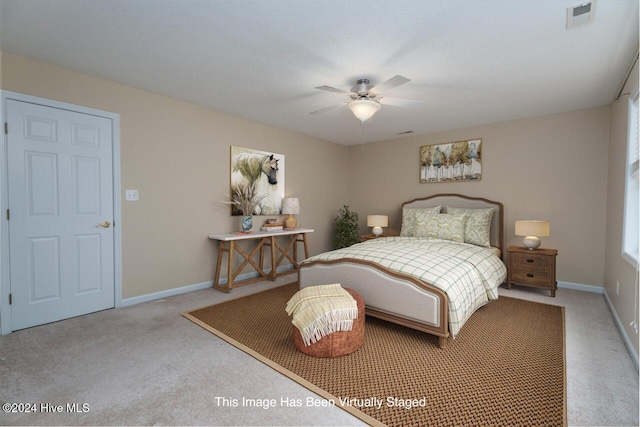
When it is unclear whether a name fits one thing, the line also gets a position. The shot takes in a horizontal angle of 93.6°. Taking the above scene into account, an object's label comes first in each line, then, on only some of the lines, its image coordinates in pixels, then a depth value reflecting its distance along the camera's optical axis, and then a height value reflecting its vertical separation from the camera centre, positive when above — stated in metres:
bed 2.38 -0.60
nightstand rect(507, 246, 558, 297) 3.66 -0.76
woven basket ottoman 2.18 -1.02
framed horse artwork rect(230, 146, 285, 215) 4.30 +0.41
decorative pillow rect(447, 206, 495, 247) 4.16 -0.28
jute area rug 1.63 -1.11
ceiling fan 2.85 +1.01
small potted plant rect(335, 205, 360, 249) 5.71 -0.48
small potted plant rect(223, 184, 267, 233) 4.22 +0.03
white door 2.64 -0.09
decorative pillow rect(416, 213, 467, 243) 4.19 -0.29
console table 3.88 -0.67
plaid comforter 2.46 -0.56
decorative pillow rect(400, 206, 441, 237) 4.57 -0.19
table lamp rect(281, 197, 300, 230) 4.81 -0.05
